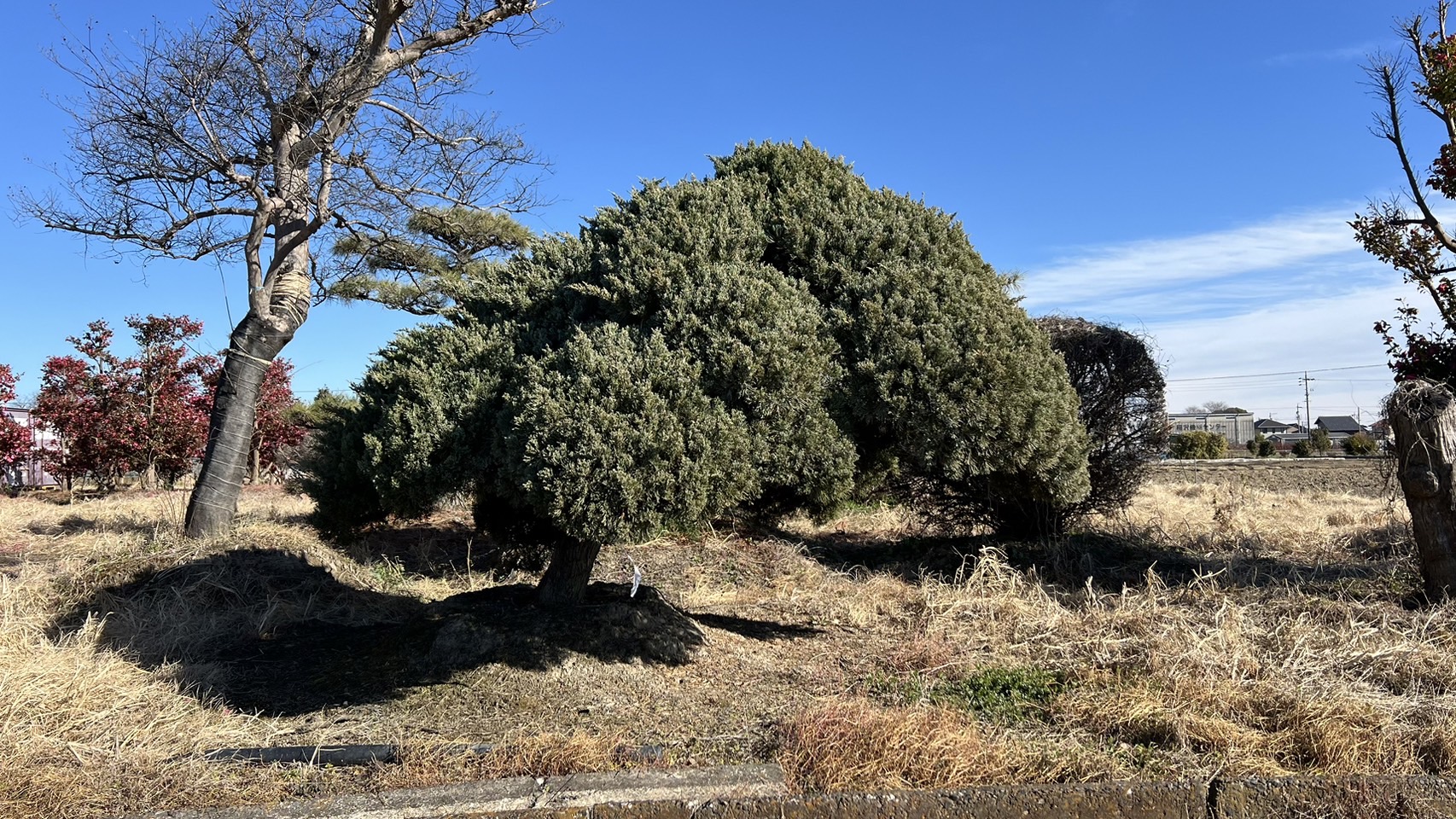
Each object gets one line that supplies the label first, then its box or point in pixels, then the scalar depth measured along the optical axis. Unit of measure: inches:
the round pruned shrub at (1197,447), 1144.2
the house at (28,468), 634.2
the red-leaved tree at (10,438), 583.5
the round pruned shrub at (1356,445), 917.7
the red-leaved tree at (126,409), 534.9
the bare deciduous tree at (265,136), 317.4
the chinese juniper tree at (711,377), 156.0
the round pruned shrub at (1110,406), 330.3
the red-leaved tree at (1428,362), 222.7
